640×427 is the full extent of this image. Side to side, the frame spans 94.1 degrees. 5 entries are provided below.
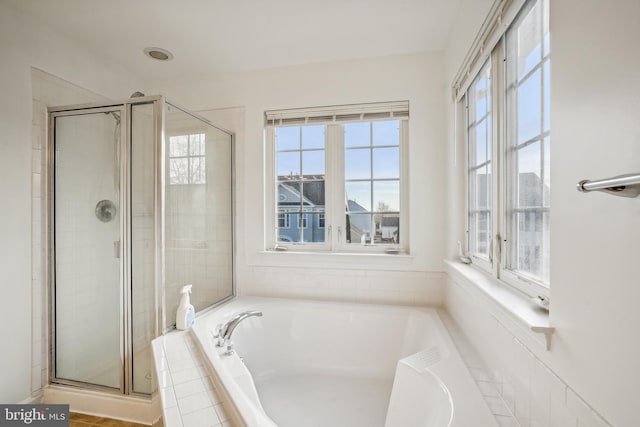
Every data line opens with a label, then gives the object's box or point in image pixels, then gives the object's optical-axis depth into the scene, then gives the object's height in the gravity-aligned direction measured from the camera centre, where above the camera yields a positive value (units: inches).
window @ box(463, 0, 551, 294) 39.0 +9.5
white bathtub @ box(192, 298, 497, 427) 46.2 -32.2
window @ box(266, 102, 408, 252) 90.4 +11.8
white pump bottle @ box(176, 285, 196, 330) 68.8 -23.4
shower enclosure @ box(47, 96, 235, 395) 68.2 -5.0
